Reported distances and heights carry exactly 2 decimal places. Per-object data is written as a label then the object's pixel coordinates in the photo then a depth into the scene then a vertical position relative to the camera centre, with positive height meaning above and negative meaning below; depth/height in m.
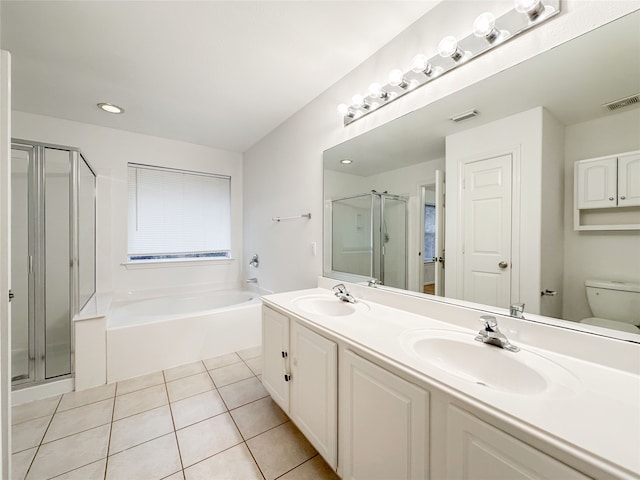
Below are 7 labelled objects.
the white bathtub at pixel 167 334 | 2.06 -0.88
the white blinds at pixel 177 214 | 2.98 +0.30
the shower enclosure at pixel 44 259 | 1.86 -0.17
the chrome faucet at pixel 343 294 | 1.65 -0.39
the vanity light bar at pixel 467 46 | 0.97 +0.88
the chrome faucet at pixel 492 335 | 0.94 -0.38
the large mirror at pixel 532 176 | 0.85 +0.29
